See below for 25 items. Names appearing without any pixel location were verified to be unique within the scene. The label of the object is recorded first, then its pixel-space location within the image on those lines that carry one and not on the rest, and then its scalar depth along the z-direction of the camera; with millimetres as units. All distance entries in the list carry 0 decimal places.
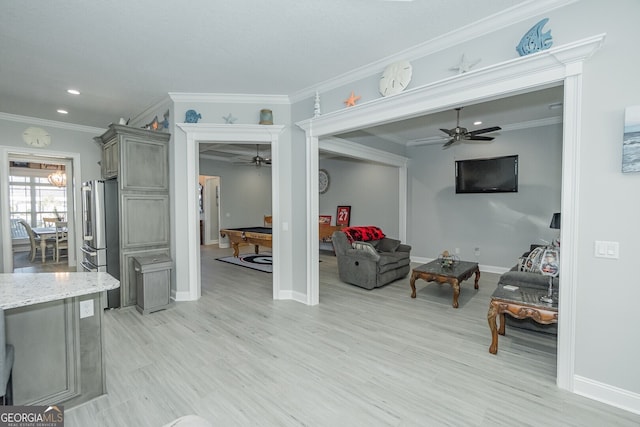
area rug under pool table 6313
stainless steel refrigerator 3846
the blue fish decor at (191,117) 3984
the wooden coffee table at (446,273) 3904
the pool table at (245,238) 6323
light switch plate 1958
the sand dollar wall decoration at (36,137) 4959
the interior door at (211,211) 9852
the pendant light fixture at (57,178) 7593
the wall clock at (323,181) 8836
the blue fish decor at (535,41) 2137
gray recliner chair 4707
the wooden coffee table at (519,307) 2418
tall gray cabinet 3832
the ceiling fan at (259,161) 6831
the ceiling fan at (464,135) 4098
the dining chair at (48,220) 8087
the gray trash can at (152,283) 3686
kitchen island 1778
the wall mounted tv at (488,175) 5475
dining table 6859
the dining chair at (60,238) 6887
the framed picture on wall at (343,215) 8297
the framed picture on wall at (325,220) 8656
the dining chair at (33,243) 6968
